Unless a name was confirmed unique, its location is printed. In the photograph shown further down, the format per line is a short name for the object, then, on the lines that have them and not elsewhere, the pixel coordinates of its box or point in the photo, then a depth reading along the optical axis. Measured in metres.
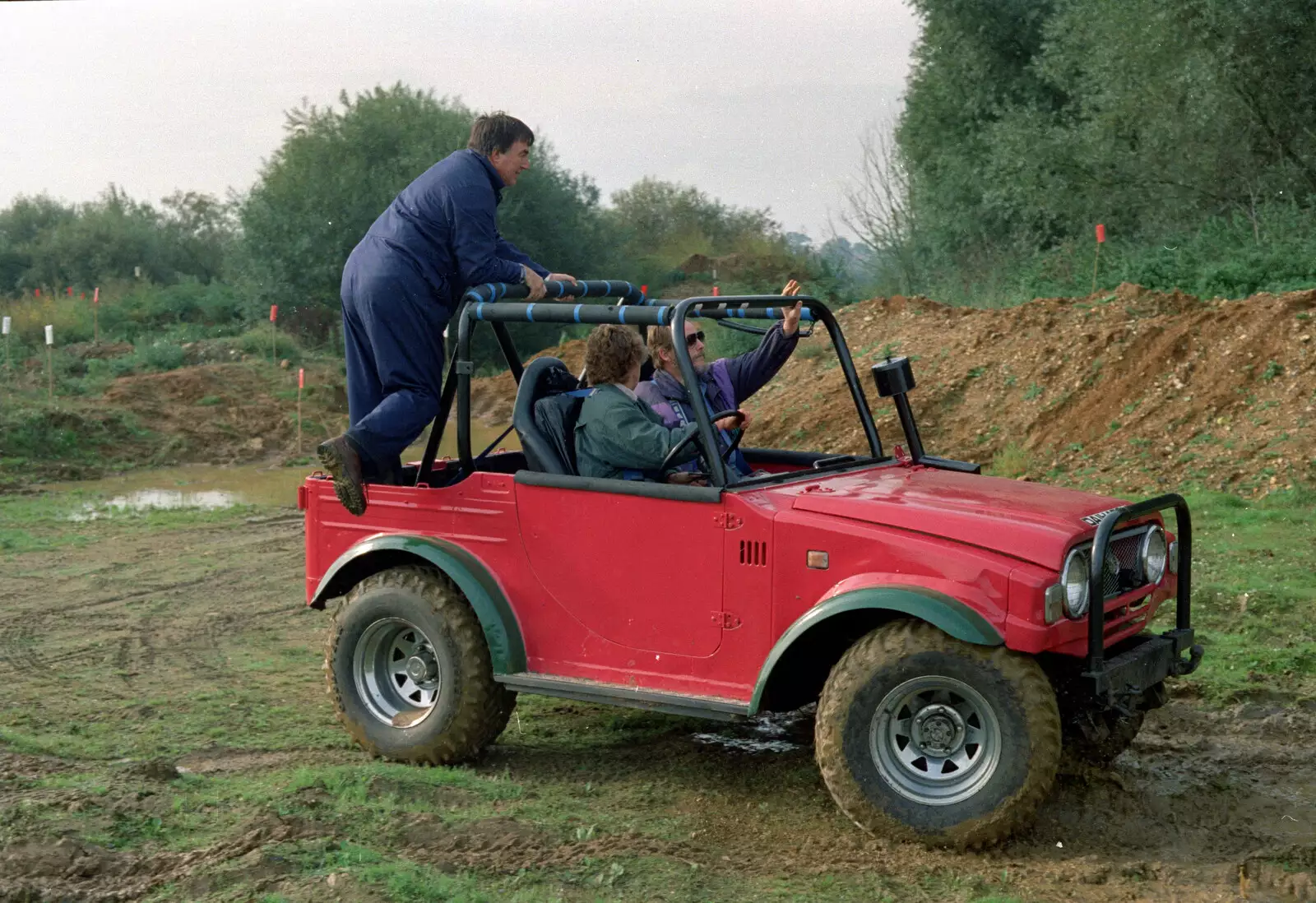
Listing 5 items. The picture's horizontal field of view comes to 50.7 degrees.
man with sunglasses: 6.27
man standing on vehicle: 5.98
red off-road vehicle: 4.74
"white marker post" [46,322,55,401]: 20.29
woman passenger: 5.45
